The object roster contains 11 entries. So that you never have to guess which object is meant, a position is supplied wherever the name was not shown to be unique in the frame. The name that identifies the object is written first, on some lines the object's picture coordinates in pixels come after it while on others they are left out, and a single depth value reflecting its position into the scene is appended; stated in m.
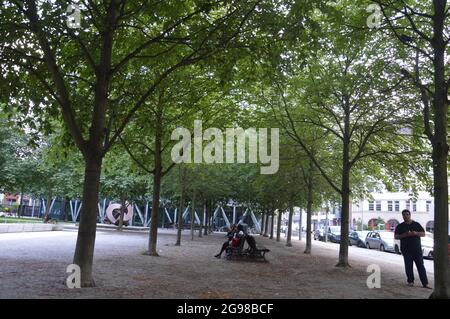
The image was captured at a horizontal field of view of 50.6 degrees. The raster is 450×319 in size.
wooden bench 16.94
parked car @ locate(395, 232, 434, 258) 29.50
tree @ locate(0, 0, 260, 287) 8.98
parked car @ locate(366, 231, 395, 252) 36.50
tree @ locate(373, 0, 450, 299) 9.05
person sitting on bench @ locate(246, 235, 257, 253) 16.83
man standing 11.63
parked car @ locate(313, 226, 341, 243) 52.67
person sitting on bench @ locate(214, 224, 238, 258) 17.55
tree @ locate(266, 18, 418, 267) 13.24
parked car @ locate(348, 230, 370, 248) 42.94
